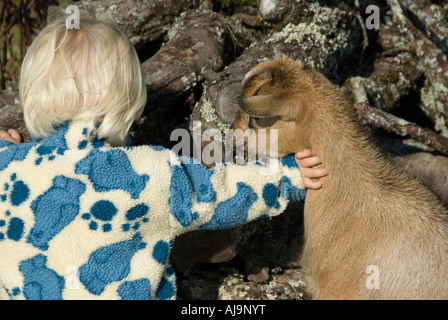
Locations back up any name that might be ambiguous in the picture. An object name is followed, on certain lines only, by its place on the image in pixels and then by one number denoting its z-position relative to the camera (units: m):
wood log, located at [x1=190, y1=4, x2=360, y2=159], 3.73
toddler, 2.60
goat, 2.86
